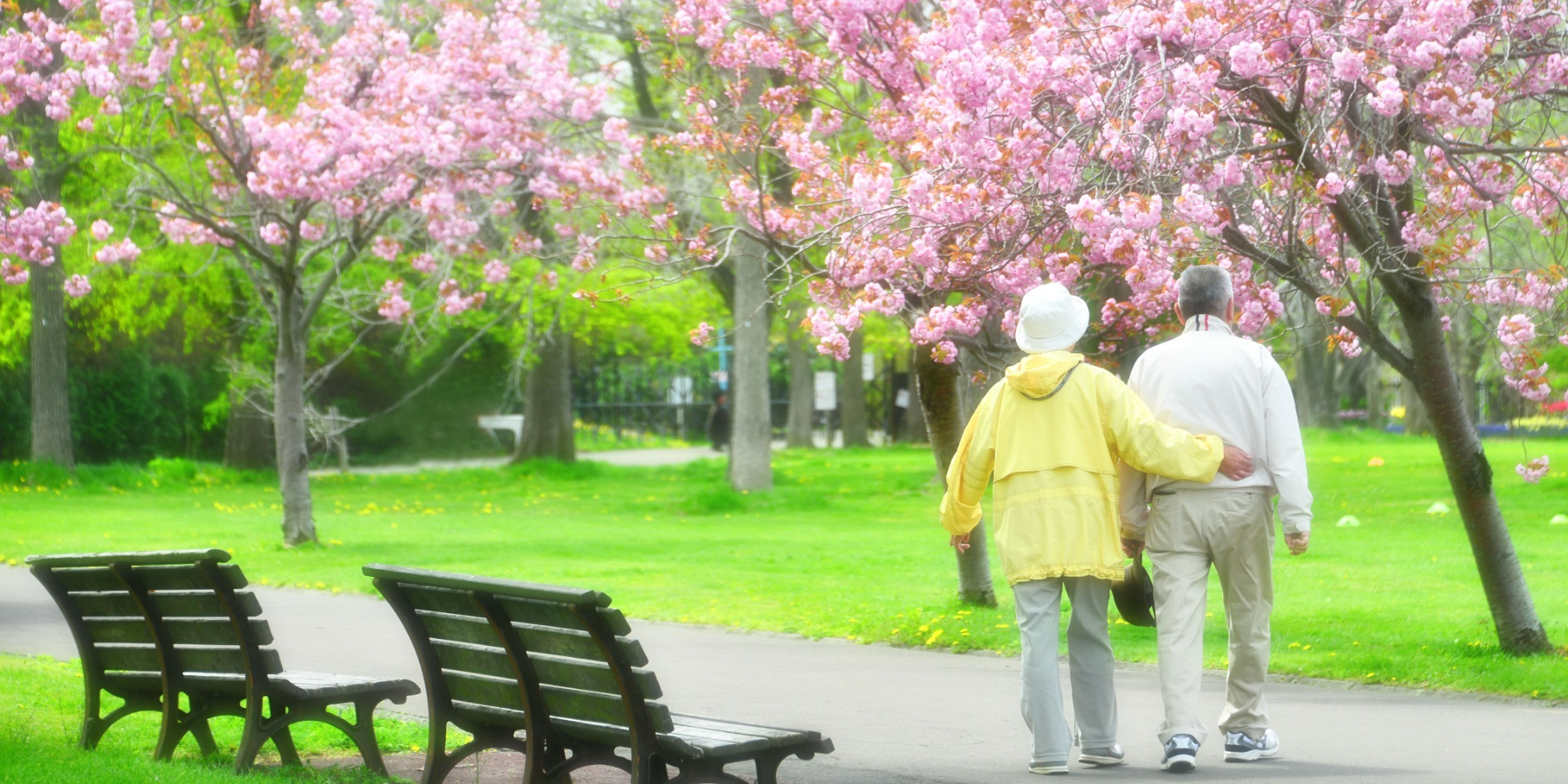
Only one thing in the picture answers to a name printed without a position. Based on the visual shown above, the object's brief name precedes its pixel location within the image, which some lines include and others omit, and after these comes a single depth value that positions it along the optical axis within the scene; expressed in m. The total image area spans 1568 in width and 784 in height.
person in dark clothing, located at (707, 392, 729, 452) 80.37
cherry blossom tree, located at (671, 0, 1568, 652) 14.75
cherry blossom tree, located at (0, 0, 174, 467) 29.55
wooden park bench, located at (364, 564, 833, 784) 9.73
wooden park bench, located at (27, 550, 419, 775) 12.03
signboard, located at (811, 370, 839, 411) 86.00
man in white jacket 12.08
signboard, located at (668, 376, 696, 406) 90.25
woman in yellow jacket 11.82
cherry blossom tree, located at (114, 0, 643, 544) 30.86
